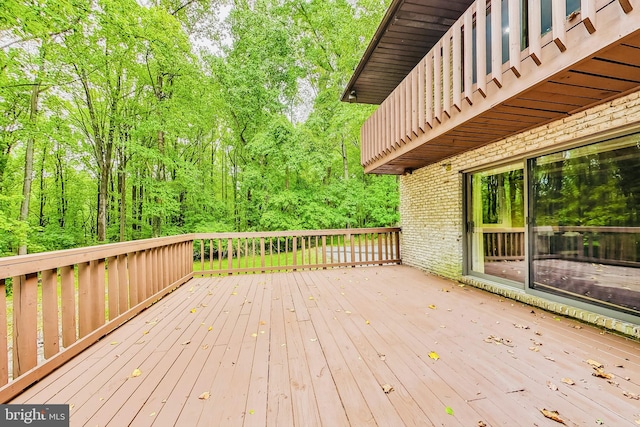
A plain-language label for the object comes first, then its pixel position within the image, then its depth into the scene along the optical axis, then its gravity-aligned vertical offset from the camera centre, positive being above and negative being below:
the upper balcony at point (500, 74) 1.87 +1.22
